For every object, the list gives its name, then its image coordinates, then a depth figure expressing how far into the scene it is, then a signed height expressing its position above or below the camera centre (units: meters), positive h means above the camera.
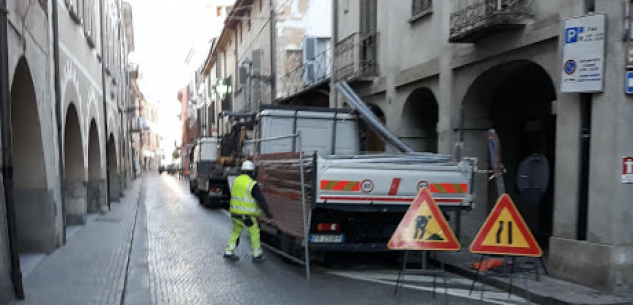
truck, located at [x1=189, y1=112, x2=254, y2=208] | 13.44 -1.11
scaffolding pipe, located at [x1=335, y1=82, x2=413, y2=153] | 10.84 +0.18
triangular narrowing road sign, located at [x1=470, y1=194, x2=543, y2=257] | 6.41 -1.18
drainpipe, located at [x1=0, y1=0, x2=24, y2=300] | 6.27 -0.35
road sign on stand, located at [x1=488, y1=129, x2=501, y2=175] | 6.86 -0.27
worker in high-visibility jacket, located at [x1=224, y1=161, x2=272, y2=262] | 9.04 -1.21
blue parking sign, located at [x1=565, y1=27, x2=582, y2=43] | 7.12 +1.18
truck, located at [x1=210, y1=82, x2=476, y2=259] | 7.69 -0.91
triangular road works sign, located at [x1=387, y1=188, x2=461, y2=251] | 6.51 -1.12
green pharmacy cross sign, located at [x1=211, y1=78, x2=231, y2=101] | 31.88 +2.26
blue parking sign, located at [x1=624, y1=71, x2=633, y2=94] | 6.62 +0.54
